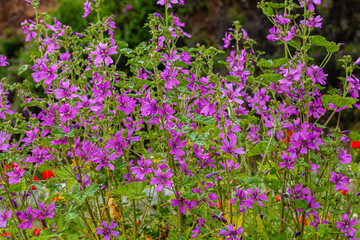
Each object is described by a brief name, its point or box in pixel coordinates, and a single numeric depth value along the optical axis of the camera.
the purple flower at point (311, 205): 2.31
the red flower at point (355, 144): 2.94
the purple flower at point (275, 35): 2.40
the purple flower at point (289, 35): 2.32
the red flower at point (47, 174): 2.75
